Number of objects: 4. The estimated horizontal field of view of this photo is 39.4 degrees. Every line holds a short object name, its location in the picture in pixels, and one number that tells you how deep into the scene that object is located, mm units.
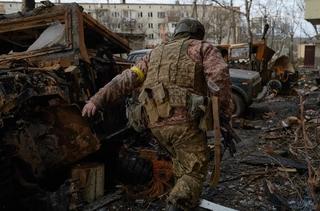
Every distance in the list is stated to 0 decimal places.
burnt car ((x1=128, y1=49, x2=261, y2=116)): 9730
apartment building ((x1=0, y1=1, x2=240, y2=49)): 56719
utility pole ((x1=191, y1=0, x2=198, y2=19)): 30219
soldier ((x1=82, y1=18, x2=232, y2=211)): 3141
